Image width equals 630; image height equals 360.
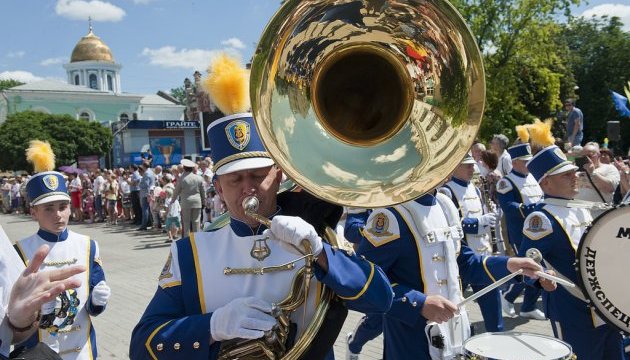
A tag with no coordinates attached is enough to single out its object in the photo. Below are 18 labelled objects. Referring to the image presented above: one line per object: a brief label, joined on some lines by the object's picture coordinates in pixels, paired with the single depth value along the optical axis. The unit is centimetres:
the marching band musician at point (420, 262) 317
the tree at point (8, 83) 8075
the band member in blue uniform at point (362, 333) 434
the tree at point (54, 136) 4075
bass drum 288
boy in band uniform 353
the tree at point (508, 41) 2520
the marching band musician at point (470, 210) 566
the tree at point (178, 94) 9294
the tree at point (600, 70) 3569
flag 530
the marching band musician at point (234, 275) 193
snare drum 246
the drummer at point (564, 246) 344
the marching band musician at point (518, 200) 622
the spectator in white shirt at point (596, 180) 698
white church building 4250
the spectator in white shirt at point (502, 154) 882
